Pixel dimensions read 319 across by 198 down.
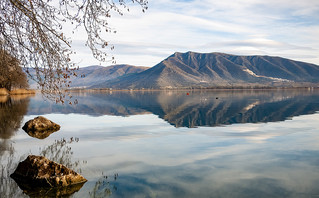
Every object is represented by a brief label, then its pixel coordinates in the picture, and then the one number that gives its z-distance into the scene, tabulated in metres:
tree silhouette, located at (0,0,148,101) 9.42
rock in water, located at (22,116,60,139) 21.81
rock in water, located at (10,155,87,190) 10.23
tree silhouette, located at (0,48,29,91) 11.05
